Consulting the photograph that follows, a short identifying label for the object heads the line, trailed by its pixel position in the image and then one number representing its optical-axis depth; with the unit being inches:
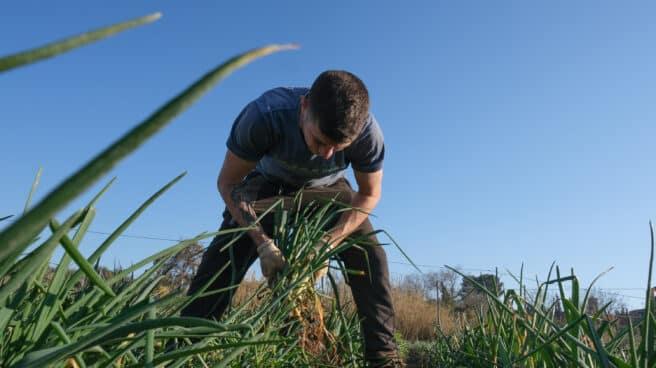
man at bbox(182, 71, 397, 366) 91.9
